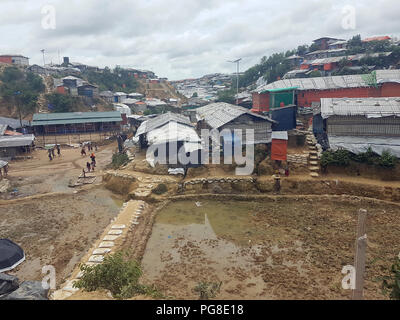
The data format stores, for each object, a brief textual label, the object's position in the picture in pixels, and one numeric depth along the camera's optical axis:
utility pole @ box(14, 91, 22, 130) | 43.71
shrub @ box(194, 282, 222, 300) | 7.88
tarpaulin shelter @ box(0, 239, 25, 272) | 9.77
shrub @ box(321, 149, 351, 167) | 16.95
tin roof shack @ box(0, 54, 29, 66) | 60.59
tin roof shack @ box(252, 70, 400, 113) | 25.97
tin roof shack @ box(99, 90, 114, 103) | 57.72
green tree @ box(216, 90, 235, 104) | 44.91
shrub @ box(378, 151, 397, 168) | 15.88
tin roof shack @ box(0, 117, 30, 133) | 35.28
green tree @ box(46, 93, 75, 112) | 46.84
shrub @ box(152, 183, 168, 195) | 17.20
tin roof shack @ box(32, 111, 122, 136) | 38.78
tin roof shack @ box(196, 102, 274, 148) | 20.12
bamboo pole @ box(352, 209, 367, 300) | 5.41
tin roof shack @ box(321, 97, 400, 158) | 17.03
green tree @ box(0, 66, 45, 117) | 44.47
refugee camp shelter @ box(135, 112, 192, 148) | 24.58
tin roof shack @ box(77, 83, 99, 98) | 53.75
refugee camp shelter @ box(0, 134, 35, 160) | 28.09
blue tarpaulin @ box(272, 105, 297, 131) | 21.77
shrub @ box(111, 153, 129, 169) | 23.25
